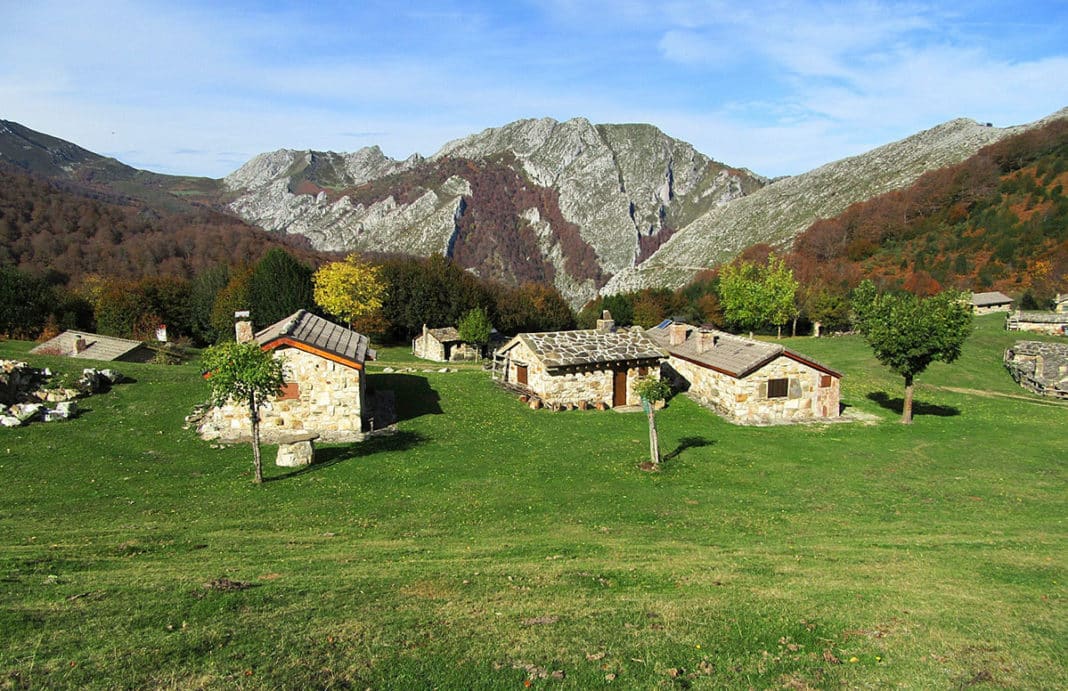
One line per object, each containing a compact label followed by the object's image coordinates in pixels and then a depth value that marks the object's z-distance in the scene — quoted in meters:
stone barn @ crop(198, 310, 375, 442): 25.58
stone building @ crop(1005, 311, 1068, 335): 58.63
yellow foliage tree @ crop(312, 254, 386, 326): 67.06
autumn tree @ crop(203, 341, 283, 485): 19.72
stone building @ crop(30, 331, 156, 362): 39.84
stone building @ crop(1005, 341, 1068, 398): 40.47
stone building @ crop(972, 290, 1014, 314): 80.94
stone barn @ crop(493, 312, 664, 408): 34.28
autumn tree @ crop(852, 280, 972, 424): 30.44
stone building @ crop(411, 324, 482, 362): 60.56
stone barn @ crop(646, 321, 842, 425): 32.34
